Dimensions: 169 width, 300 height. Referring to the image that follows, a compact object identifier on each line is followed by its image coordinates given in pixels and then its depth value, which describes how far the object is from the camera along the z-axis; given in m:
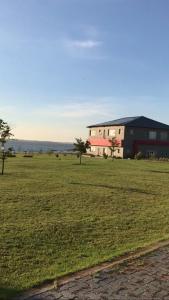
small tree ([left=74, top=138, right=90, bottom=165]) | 22.39
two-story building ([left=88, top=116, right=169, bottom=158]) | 38.03
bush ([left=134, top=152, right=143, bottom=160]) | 32.11
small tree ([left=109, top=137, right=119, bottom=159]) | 28.59
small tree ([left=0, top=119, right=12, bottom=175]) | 14.54
